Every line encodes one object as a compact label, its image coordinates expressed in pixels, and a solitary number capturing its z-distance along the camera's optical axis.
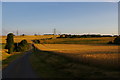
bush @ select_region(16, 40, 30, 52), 83.31
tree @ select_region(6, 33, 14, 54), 69.79
